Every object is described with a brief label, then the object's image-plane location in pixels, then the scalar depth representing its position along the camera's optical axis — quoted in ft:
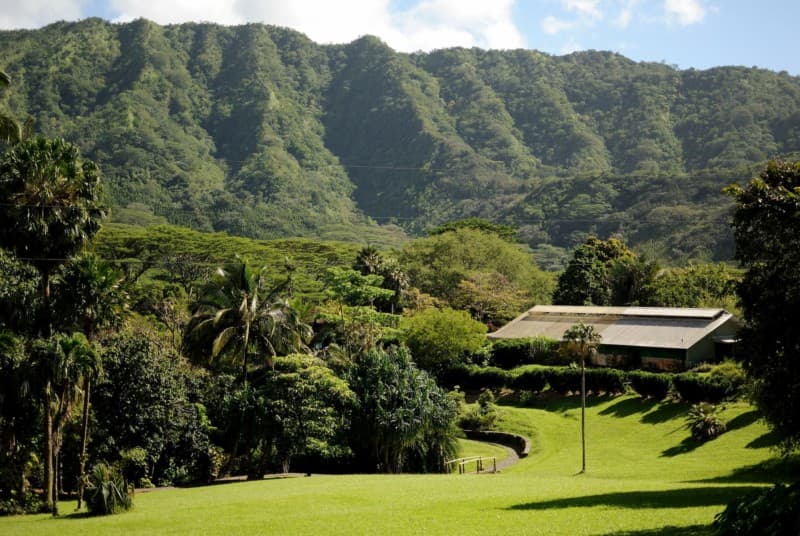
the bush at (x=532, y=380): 165.99
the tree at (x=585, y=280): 258.98
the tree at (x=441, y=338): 181.16
